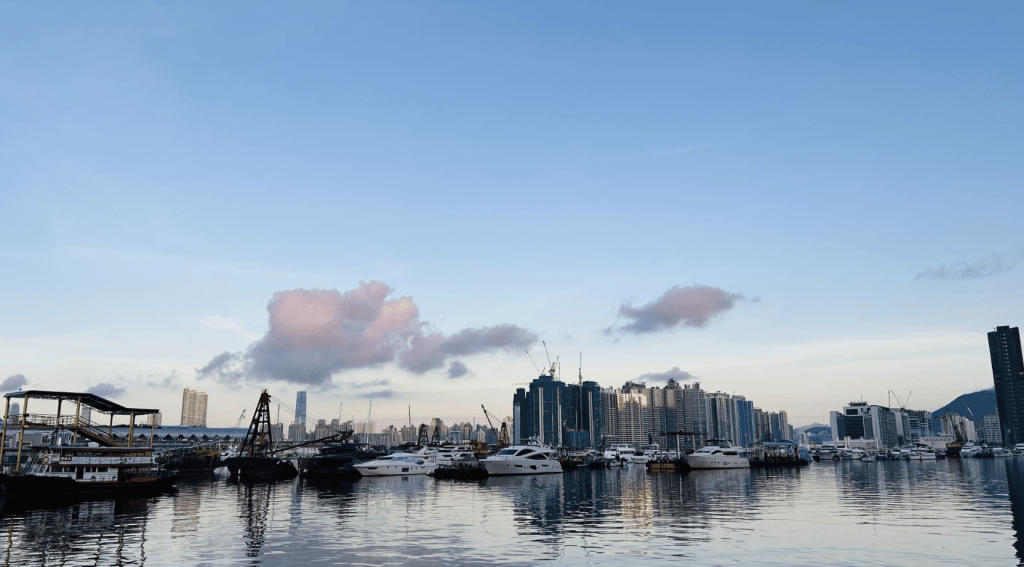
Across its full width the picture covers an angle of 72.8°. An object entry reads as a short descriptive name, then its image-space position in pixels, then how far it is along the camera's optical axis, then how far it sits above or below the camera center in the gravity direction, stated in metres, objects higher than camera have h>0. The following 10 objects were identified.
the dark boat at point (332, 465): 131.75 -8.39
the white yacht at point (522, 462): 115.31 -7.03
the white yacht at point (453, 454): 148.27 -7.34
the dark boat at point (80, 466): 65.00 -4.11
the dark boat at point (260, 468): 121.38 -7.90
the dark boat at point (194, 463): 140.25 -7.95
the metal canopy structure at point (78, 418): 68.75 +0.79
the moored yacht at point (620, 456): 190.12 -10.46
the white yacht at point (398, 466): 118.25 -7.81
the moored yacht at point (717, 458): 137.75 -8.36
